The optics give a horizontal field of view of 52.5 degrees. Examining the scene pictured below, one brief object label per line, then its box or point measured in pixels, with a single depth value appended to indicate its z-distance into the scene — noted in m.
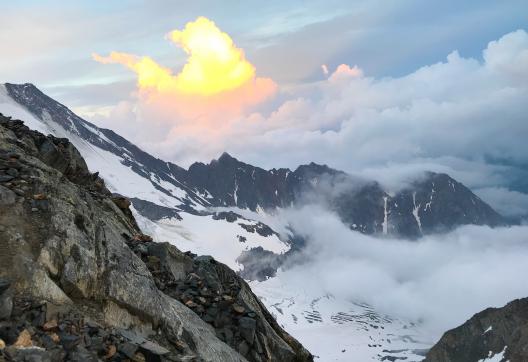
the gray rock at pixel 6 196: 22.13
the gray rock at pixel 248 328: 30.20
